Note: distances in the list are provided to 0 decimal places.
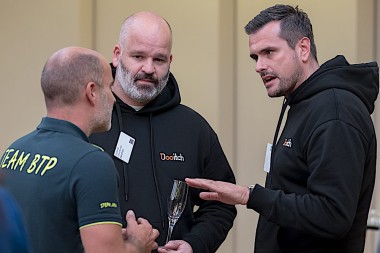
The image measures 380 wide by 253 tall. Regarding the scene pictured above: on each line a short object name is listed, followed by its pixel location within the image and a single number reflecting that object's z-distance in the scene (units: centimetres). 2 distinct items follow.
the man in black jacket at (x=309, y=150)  506
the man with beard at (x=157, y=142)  590
